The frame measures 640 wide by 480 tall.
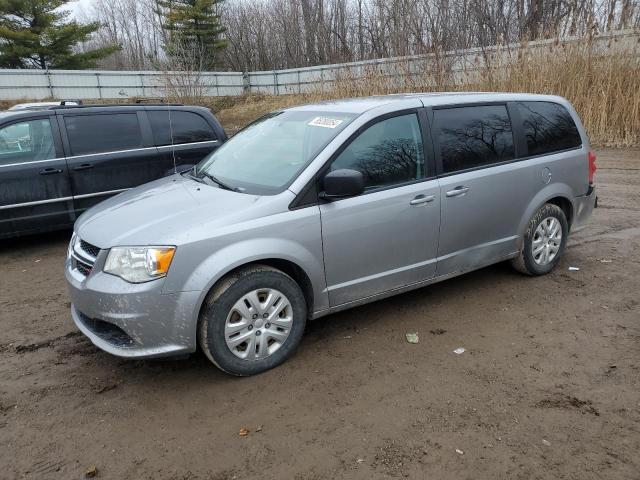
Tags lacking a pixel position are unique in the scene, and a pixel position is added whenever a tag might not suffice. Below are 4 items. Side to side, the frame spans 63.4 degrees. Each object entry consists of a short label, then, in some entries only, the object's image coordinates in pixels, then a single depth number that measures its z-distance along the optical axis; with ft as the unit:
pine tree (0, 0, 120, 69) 110.11
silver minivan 10.57
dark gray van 20.35
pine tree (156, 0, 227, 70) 126.00
